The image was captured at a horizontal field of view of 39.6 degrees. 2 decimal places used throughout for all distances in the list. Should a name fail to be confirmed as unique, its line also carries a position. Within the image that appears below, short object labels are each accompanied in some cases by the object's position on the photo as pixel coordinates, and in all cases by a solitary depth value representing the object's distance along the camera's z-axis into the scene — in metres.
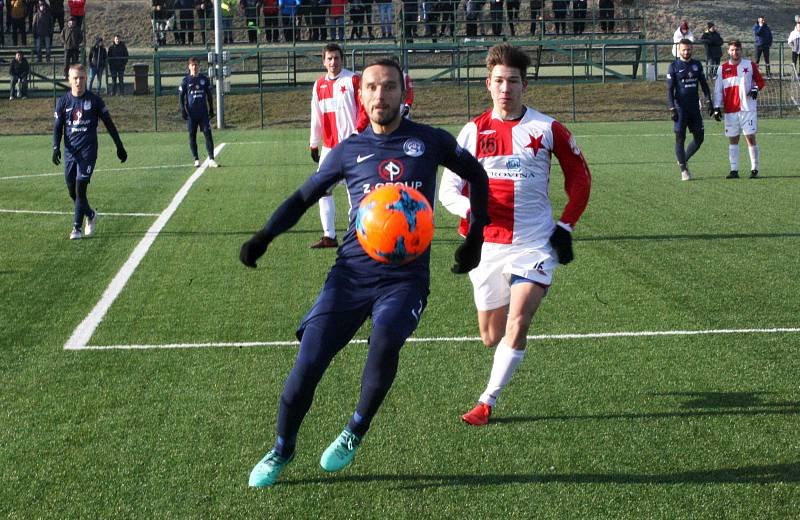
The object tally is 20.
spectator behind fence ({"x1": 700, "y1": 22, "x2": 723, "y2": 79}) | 40.69
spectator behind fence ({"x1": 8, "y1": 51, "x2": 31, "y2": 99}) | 41.91
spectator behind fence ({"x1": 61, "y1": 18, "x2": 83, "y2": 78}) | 41.59
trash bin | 43.47
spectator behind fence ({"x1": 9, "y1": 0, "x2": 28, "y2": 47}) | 44.94
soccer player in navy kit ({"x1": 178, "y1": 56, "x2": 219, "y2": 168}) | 23.22
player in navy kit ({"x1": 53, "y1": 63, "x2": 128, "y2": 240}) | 13.87
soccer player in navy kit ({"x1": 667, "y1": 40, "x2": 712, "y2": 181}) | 19.02
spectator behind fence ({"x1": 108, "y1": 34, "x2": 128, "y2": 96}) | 41.58
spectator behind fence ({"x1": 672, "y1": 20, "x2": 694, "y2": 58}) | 42.34
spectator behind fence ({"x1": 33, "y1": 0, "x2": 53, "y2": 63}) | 43.47
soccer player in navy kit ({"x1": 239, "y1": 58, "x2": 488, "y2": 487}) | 5.39
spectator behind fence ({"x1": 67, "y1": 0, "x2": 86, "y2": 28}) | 42.81
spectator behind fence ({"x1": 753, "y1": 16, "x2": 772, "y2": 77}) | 41.69
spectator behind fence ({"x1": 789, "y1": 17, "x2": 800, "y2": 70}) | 41.38
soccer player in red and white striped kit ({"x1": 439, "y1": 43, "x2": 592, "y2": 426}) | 6.43
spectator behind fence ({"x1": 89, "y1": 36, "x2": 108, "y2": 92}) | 40.86
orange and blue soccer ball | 5.25
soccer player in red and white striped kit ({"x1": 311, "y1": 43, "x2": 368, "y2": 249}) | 12.47
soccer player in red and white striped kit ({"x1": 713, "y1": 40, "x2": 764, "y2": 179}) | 19.52
